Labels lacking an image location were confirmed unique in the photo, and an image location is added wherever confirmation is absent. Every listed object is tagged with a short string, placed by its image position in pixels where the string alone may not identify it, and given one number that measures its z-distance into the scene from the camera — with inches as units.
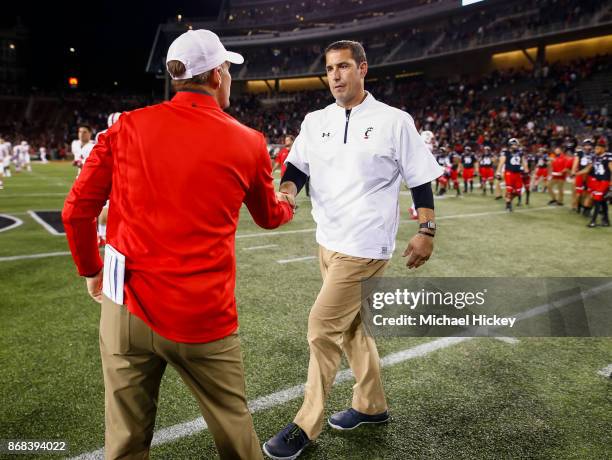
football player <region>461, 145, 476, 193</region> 657.6
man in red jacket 61.5
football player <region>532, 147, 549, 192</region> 689.6
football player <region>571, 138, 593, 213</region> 471.8
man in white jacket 100.1
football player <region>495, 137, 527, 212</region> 498.2
